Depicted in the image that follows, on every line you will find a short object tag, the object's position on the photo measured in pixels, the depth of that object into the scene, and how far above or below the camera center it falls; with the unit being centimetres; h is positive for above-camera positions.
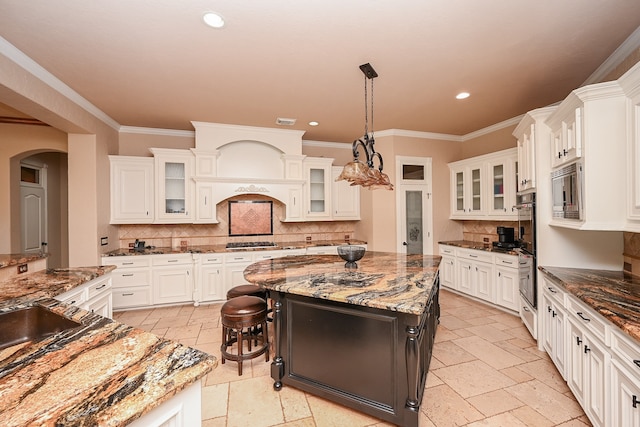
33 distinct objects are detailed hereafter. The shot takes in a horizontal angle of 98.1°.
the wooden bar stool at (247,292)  296 -83
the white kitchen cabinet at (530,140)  279 +76
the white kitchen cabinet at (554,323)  222 -98
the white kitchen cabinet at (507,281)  360 -92
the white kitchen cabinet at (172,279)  401 -92
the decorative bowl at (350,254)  271 -39
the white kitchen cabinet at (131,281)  388 -92
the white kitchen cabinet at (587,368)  162 -102
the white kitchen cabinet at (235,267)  424 -80
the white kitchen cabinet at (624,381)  133 -87
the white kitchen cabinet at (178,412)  90 -67
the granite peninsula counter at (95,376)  78 -55
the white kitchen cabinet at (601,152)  198 +44
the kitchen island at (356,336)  176 -86
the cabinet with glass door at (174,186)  424 +47
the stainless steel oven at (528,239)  291 -30
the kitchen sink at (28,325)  164 -65
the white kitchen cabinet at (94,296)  224 -70
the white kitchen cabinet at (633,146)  177 +42
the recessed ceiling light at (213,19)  196 +142
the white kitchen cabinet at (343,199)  509 +28
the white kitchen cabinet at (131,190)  409 +40
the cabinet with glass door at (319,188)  493 +47
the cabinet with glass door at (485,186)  405 +42
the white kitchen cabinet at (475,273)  398 -91
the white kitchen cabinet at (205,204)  434 +18
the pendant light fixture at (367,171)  246 +38
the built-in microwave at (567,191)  218 +18
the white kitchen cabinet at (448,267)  460 -93
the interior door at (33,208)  459 +16
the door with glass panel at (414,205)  480 +14
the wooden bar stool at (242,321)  242 -93
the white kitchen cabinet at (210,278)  414 -93
